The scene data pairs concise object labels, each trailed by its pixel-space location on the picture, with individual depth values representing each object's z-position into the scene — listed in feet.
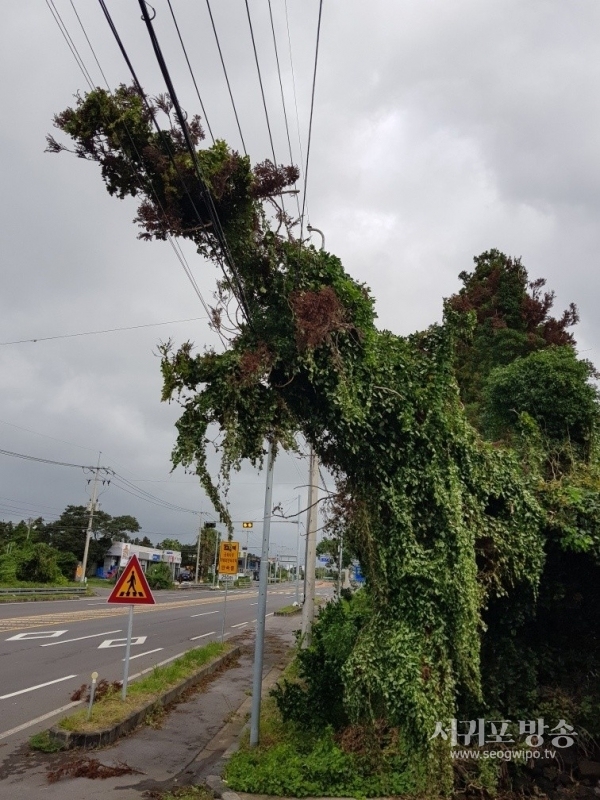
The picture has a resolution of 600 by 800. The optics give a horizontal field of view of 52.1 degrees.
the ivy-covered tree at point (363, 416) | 20.29
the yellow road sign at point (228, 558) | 54.08
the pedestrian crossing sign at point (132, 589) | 31.91
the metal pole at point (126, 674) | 30.96
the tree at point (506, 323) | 56.03
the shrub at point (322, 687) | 26.35
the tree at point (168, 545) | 302.66
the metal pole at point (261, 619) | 24.57
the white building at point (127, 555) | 204.54
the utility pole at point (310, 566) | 49.44
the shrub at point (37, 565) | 136.46
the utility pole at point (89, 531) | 152.67
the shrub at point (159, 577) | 193.26
